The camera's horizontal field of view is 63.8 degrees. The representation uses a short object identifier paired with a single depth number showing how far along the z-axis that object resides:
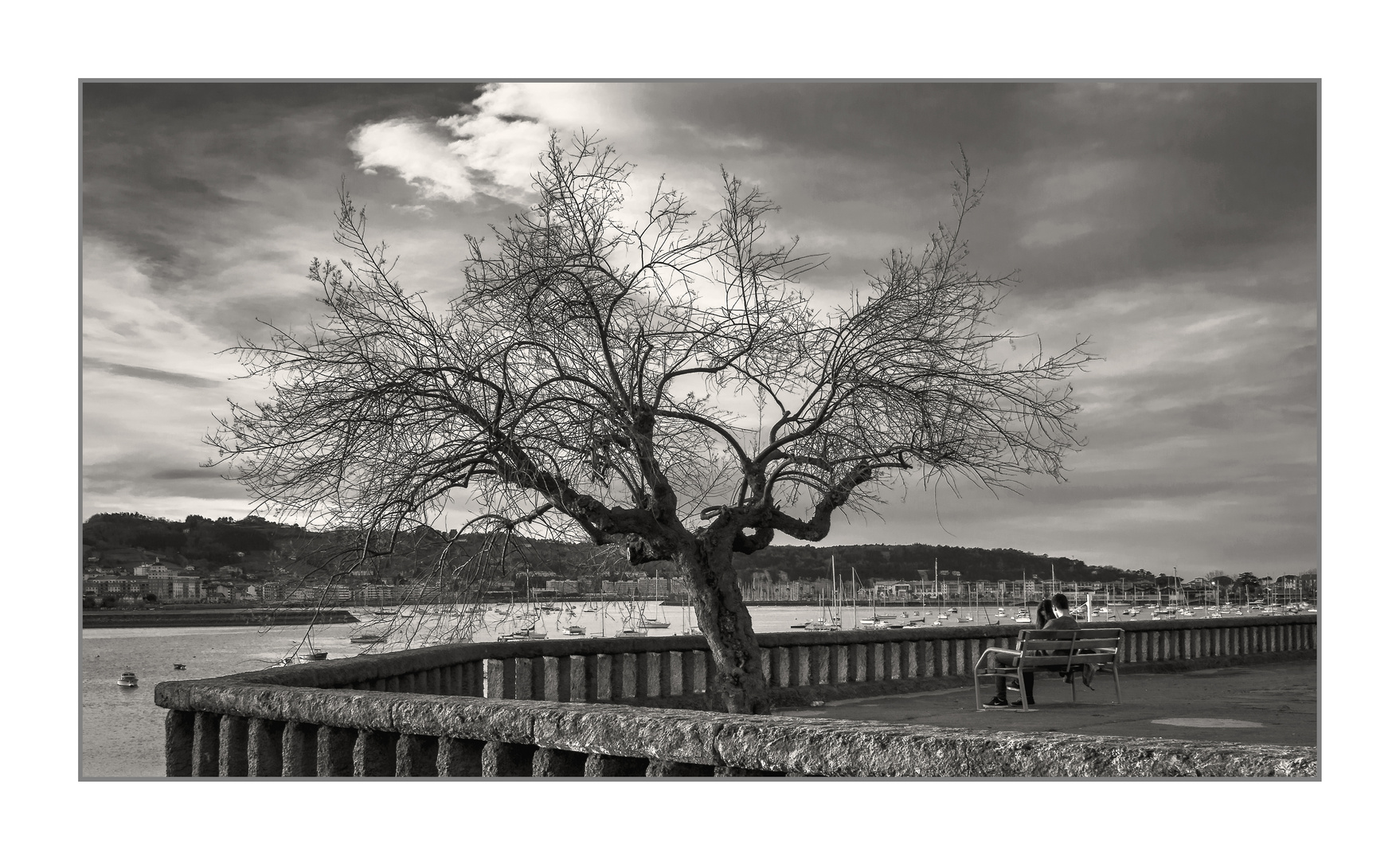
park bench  8.06
